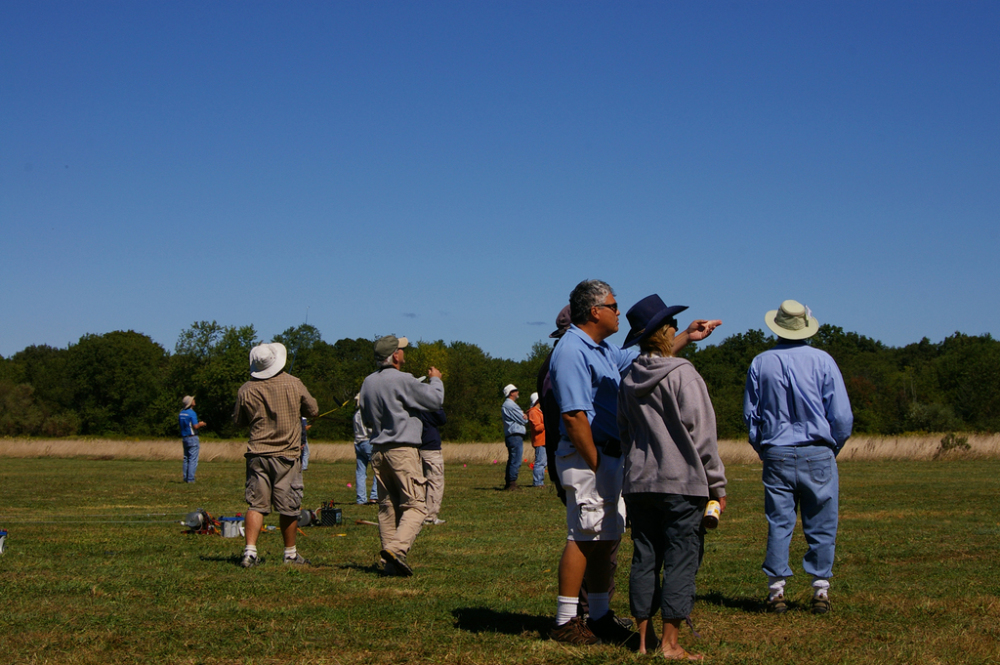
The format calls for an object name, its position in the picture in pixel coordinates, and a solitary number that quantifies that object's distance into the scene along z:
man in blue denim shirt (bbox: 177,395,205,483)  22.08
